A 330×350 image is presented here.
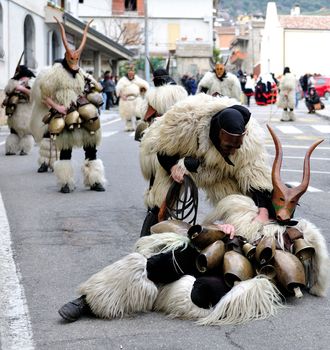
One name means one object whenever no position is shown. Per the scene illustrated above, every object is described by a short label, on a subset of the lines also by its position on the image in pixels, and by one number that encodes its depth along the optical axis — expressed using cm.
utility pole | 4196
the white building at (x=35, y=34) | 2741
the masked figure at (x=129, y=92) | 2194
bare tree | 6500
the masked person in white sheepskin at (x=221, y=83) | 1566
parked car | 4962
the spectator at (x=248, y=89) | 3953
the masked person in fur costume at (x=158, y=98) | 798
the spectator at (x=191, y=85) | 4703
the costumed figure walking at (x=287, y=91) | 2705
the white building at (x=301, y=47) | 7362
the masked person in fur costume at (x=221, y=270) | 490
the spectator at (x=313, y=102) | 3374
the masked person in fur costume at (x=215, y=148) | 550
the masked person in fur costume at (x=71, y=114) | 1050
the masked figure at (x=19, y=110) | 1516
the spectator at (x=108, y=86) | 3844
